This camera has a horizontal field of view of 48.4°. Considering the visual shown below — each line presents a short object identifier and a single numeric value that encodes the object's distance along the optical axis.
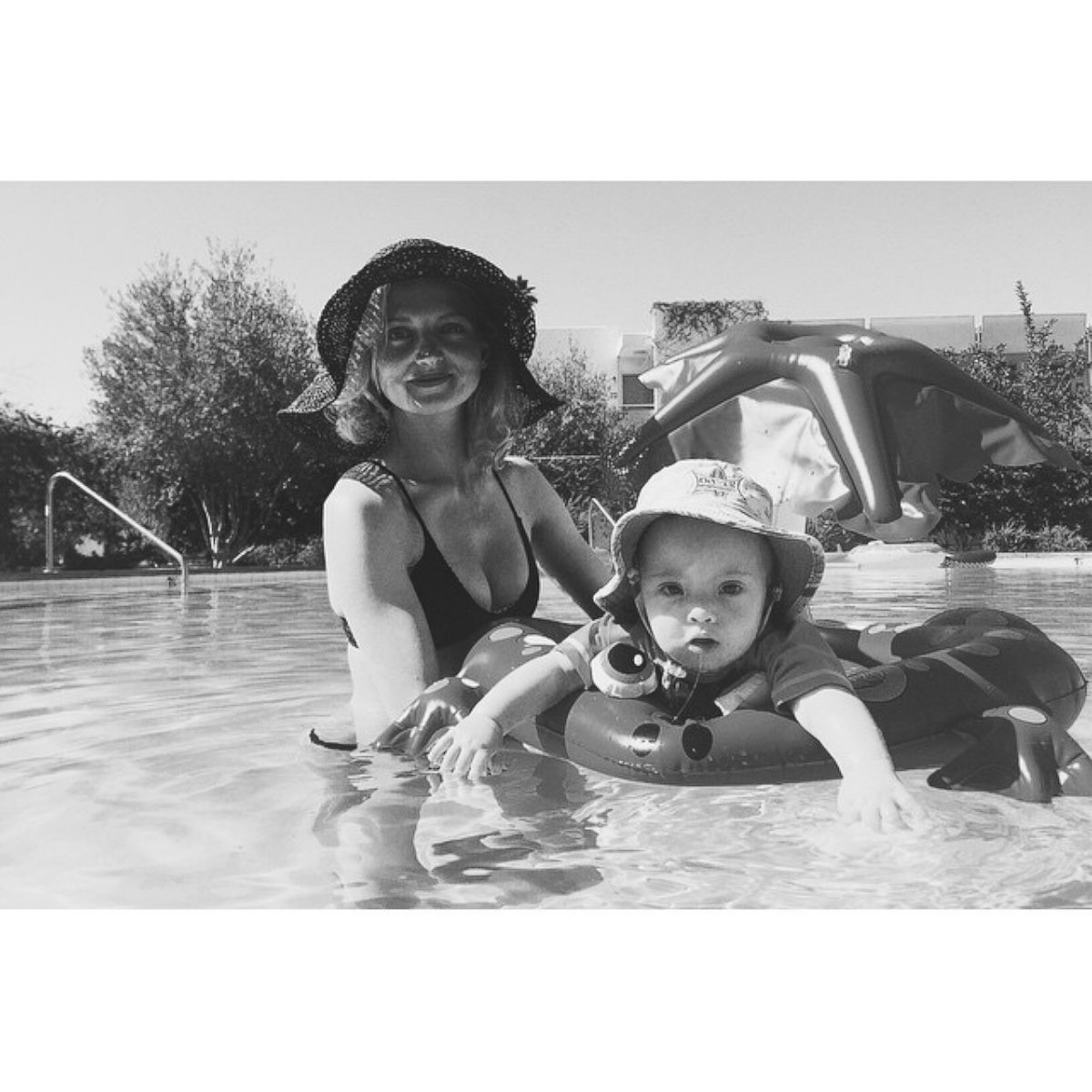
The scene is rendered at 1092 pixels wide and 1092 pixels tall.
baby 2.38
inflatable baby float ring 2.44
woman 2.88
